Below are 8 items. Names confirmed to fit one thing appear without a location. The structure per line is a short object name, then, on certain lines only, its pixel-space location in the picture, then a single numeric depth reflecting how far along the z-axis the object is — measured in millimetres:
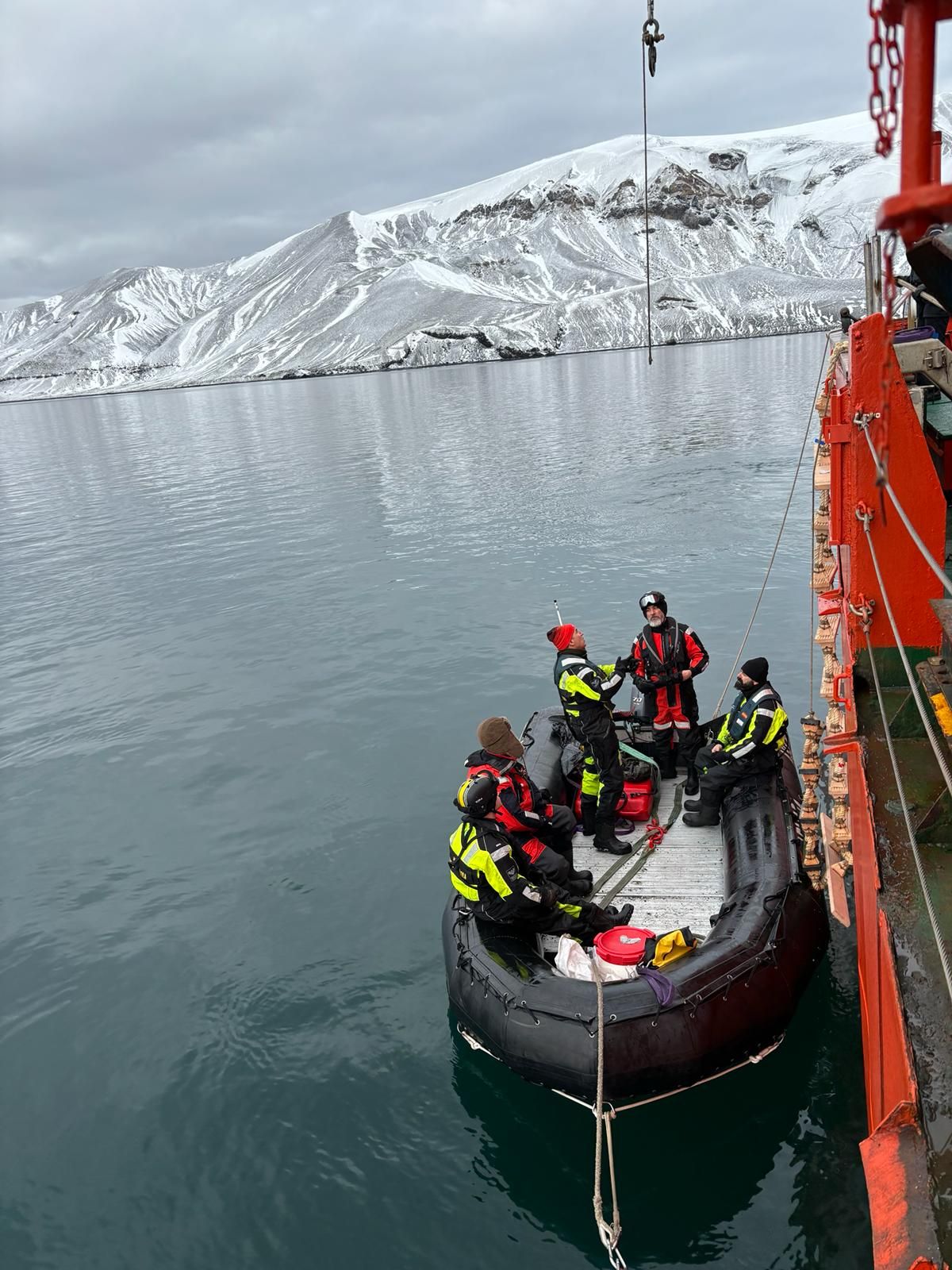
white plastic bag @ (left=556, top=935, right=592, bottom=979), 5855
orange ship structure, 2584
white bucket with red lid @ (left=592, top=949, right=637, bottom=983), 5742
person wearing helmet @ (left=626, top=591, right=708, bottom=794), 8125
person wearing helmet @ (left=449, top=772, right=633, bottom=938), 5664
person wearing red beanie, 7285
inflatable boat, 5328
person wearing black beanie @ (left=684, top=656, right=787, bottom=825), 7176
